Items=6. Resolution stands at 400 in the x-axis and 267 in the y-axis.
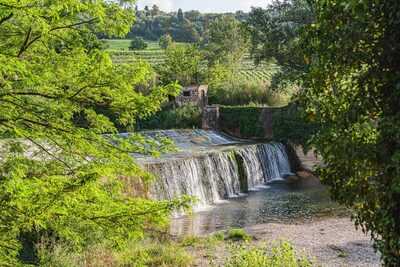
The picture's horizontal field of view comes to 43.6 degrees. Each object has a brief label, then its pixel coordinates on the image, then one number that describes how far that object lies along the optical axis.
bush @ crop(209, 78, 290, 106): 33.25
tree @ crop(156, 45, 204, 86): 36.19
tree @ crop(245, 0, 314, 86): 28.70
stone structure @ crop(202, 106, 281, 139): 29.52
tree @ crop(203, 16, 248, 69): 48.80
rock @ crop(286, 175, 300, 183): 23.78
